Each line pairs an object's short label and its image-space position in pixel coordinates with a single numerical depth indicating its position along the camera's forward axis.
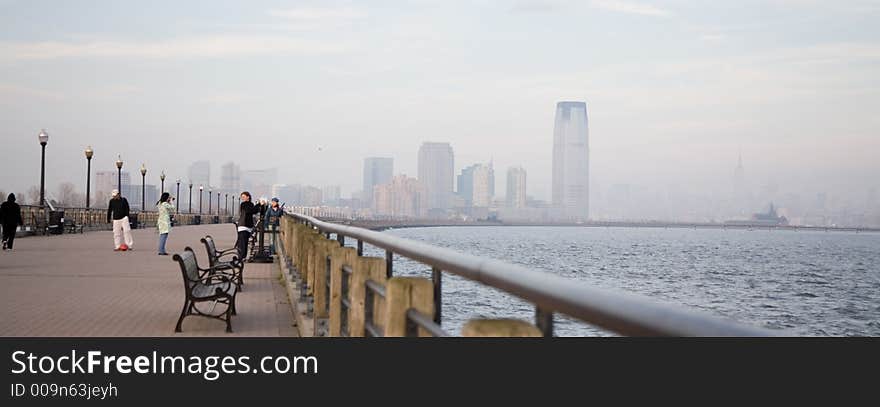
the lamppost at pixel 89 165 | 60.43
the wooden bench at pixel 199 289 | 11.61
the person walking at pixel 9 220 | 31.06
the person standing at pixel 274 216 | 29.66
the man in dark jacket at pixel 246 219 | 24.31
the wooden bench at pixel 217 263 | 15.01
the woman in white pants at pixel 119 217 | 30.66
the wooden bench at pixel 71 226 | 49.51
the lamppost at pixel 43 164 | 47.97
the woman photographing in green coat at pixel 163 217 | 29.28
